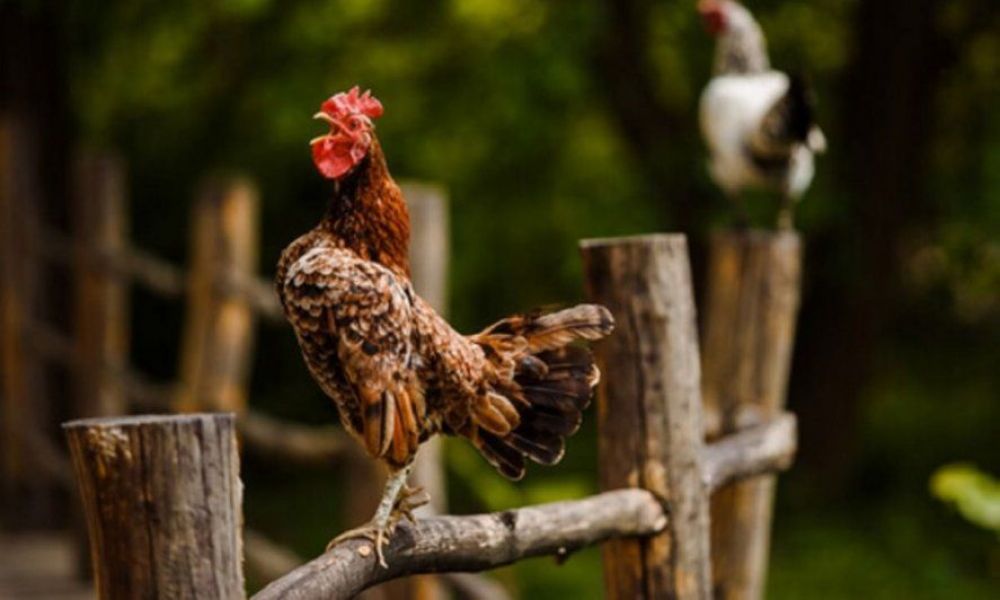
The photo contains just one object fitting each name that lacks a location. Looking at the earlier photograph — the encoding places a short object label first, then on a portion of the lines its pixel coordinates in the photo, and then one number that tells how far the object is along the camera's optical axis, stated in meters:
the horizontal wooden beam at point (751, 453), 6.02
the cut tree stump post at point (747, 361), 7.44
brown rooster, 3.60
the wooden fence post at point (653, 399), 5.37
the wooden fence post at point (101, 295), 11.77
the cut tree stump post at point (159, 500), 3.27
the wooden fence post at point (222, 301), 10.14
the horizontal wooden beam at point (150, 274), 9.77
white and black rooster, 7.62
